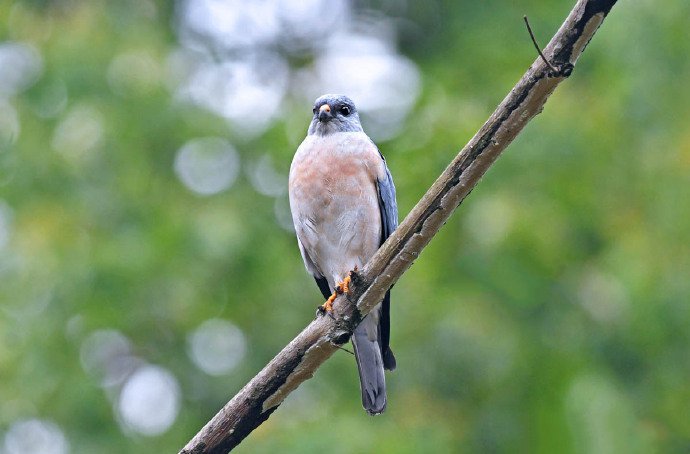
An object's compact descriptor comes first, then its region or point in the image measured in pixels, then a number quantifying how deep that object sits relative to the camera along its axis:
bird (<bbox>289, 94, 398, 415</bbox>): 10.28
